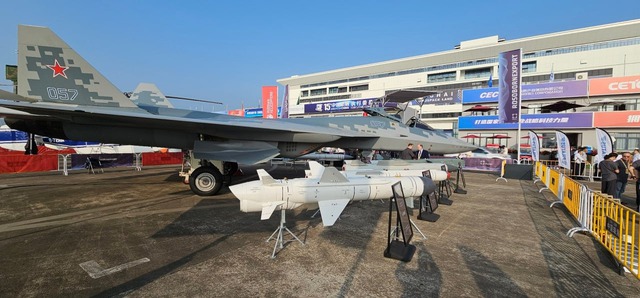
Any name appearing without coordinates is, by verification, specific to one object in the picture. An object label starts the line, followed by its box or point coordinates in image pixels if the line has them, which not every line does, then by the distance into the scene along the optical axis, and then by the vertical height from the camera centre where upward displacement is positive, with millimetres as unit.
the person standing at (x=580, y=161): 14797 -242
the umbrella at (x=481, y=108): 32219 +5203
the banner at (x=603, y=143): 11062 +570
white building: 28750 +14753
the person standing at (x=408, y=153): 10359 -85
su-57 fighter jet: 8438 +635
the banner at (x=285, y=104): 43412 +6748
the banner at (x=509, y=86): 18000 +4508
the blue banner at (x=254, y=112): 77225 +9490
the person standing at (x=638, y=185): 8298 -833
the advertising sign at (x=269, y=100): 46125 +7589
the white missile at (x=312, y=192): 4824 -809
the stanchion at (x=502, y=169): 15219 -838
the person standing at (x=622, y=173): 8633 -480
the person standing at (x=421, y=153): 11016 -93
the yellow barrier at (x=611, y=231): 4184 -1314
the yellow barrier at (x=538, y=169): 13431 -735
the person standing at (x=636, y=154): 11953 +180
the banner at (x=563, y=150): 12433 +260
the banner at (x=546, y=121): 28500 +3676
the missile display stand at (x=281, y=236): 4918 -1578
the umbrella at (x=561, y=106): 27475 +4994
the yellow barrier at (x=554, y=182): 9597 -963
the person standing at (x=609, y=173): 8008 -458
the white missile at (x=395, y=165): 8688 -478
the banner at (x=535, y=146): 16177 +515
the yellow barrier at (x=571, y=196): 7020 -1088
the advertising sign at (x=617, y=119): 26469 +3782
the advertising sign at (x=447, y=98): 49847 +10072
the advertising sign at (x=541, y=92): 30812 +7506
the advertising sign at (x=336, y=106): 56250 +9081
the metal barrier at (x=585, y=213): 5961 -1237
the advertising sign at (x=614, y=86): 27672 +7435
